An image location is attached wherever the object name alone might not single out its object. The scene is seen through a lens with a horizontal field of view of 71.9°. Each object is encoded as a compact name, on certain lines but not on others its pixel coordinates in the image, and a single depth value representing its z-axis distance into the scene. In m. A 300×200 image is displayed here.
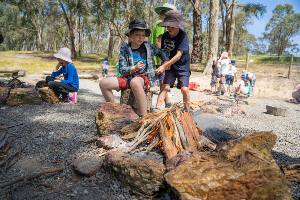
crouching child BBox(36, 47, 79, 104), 4.01
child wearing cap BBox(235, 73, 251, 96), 6.72
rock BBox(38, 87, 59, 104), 4.07
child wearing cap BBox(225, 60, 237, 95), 6.75
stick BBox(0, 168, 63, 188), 1.86
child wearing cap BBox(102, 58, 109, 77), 9.19
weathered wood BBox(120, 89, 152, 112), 3.04
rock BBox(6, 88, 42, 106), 3.90
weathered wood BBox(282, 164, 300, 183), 2.01
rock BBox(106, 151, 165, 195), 1.83
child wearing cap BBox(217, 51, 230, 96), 6.59
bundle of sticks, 2.12
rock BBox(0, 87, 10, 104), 3.91
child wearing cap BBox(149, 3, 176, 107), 3.23
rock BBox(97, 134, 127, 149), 2.27
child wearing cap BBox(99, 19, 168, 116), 2.68
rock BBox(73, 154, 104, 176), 2.03
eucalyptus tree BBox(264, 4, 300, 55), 30.29
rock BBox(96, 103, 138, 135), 2.51
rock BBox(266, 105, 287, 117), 4.52
